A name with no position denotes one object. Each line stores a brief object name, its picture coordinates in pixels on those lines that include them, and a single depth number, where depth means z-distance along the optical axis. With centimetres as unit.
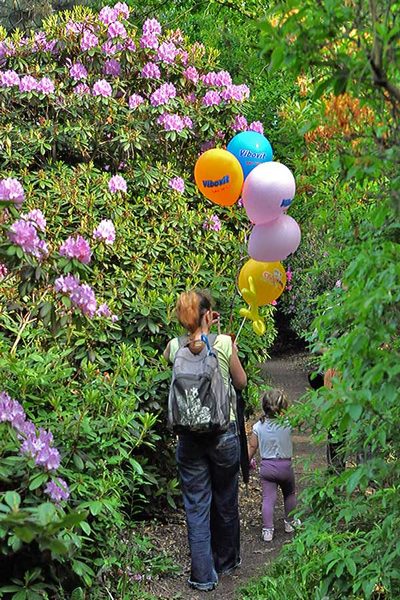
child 1203
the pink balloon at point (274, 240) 1152
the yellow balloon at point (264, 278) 1211
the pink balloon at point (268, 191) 1109
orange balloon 1212
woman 1012
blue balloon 1266
